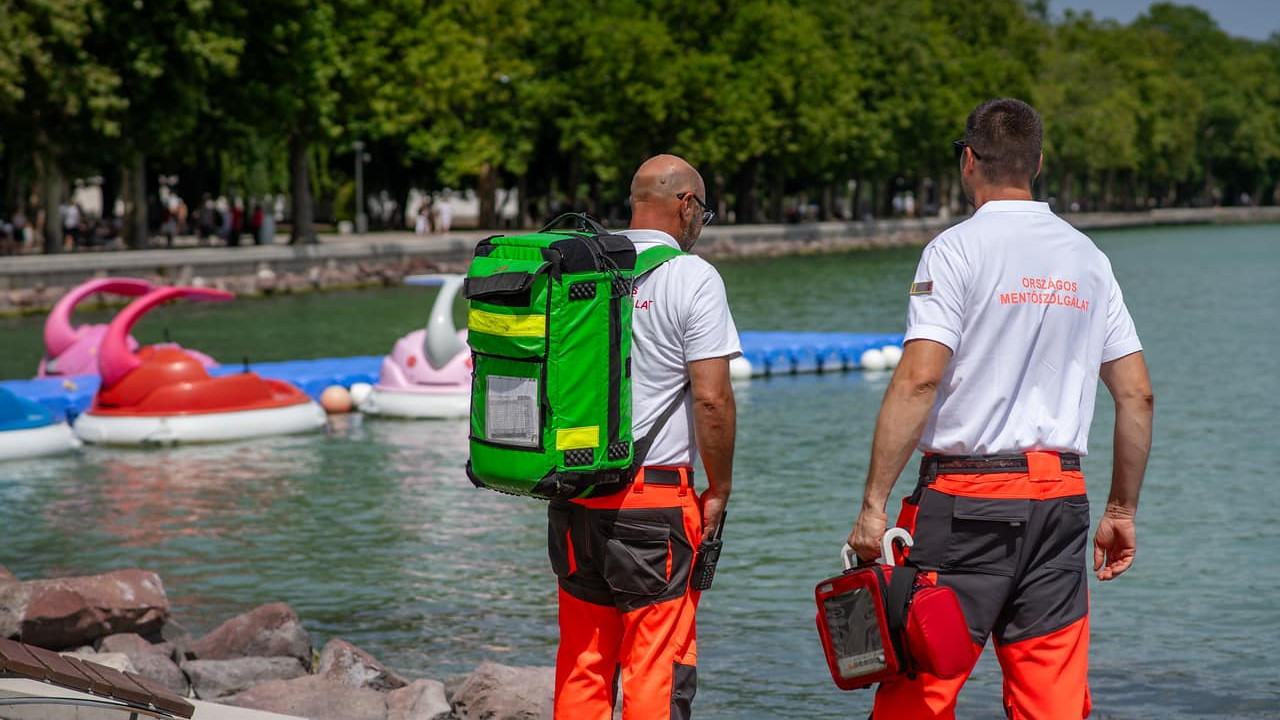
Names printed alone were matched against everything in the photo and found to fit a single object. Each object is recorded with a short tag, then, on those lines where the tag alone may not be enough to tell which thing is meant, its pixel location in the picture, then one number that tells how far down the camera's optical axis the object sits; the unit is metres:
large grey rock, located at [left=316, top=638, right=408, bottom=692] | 8.47
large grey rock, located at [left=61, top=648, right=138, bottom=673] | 7.95
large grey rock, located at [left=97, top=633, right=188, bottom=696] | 8.17
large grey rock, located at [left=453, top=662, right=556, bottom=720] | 7.57
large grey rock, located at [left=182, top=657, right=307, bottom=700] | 8.49
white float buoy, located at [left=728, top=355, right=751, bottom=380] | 23.86
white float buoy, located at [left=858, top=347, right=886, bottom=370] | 25.33
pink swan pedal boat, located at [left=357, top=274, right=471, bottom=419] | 20.03
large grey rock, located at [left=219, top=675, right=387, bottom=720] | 7.80
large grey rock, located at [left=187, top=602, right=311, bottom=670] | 9.11
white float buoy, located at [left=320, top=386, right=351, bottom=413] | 20.98
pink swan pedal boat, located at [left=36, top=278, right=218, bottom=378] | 21.41
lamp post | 59.36
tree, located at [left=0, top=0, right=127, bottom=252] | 40.75
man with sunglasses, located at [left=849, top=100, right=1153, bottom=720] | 4.79
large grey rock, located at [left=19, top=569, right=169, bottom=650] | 8.88
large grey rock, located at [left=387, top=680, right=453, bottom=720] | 7.74
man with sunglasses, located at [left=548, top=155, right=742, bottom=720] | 5.20
